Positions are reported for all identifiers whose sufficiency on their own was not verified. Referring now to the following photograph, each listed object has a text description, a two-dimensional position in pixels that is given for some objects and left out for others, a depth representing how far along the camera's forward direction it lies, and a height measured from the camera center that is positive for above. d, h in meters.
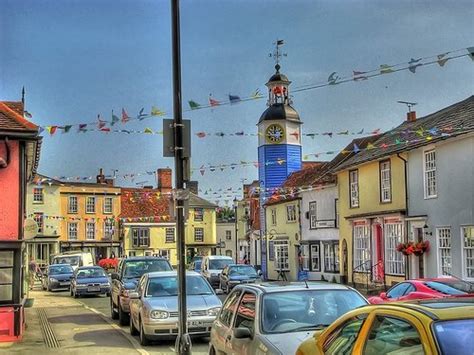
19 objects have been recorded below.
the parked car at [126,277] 18.08 -1.30
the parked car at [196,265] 43.91 -2.18
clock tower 51.03 +6.49
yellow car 4.27 -0.72
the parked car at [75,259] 44.06 -1.60
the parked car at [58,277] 36.59 -2.31
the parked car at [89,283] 30.27 -2.20
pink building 14.37 +0.30
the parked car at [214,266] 33.56 -1.79
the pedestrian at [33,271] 43.36 -2.54
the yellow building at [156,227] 70.62 +0.73
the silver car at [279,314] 7.41 -1.00
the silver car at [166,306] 13.52 -1.54
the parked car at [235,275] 30.23 -2.03
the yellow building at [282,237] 45.03 -0.42
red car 14.59 -1.37
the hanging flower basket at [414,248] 25.85 -0.77
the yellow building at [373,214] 28.48 +0.72
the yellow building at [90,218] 68.69 +1.78
